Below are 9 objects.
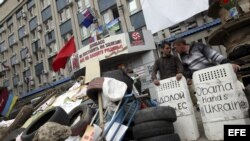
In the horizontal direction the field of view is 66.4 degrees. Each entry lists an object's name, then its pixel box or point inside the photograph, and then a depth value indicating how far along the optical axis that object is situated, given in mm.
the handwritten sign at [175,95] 3066
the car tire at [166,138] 2860
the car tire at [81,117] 3184
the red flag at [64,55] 10721
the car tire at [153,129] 2919
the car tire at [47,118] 3274
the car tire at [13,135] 4274
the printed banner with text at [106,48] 9307
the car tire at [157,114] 2940
